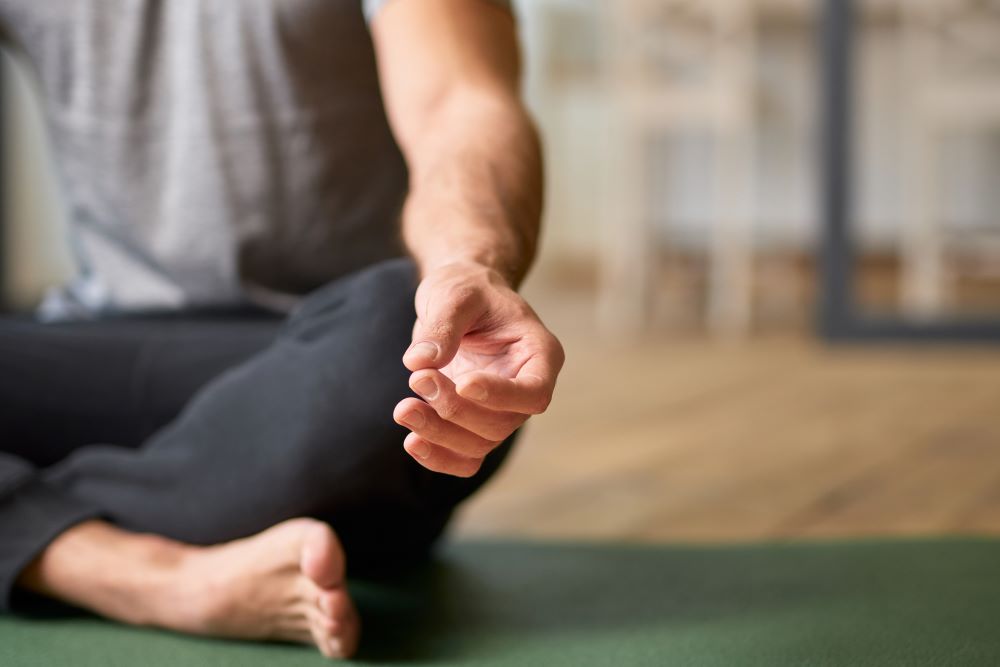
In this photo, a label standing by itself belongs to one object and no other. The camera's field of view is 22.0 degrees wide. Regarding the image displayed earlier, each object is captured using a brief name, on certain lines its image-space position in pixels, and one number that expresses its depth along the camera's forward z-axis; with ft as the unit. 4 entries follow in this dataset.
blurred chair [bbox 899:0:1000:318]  12.96
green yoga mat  4.74
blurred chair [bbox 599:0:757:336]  13.66
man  4.61
